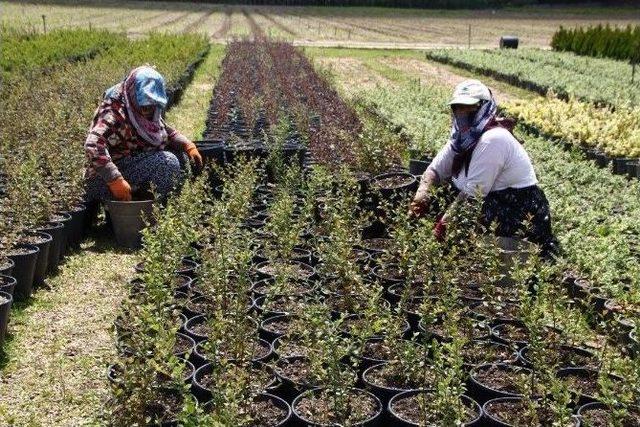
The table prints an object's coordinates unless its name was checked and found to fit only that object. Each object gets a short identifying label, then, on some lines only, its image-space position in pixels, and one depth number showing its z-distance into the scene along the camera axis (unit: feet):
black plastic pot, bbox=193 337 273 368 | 13.53
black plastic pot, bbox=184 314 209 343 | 14.51
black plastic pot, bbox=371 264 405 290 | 17.15
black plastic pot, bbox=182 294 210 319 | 15.65
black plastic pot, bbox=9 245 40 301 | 16.85
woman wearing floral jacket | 20.65
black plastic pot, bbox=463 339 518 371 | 13.65
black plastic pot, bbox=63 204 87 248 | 20.74
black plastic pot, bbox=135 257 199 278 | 17.25
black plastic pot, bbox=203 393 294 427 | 11.76
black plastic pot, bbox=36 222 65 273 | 18.89
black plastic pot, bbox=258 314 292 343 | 14.73
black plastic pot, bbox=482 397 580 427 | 11.75
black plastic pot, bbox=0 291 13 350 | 14.57
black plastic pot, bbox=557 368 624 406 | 13.08
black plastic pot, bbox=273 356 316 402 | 12.75
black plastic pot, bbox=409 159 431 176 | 26.99
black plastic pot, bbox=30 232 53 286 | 17.98
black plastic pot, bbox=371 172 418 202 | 22.48
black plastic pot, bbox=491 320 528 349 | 14.17
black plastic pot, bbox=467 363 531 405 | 12.69
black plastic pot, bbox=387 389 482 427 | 11.78
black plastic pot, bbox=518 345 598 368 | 13.65
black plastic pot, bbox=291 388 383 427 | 11.38
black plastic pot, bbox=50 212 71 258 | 19.70
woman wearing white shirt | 18.29
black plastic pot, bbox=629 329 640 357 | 12.11
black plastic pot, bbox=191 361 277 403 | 12.50
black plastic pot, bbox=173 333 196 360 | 13.91
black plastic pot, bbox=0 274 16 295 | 15.37
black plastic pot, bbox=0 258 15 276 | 16.07
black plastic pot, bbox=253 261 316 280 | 17.38
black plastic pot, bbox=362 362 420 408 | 12.67
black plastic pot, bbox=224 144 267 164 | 27.31
